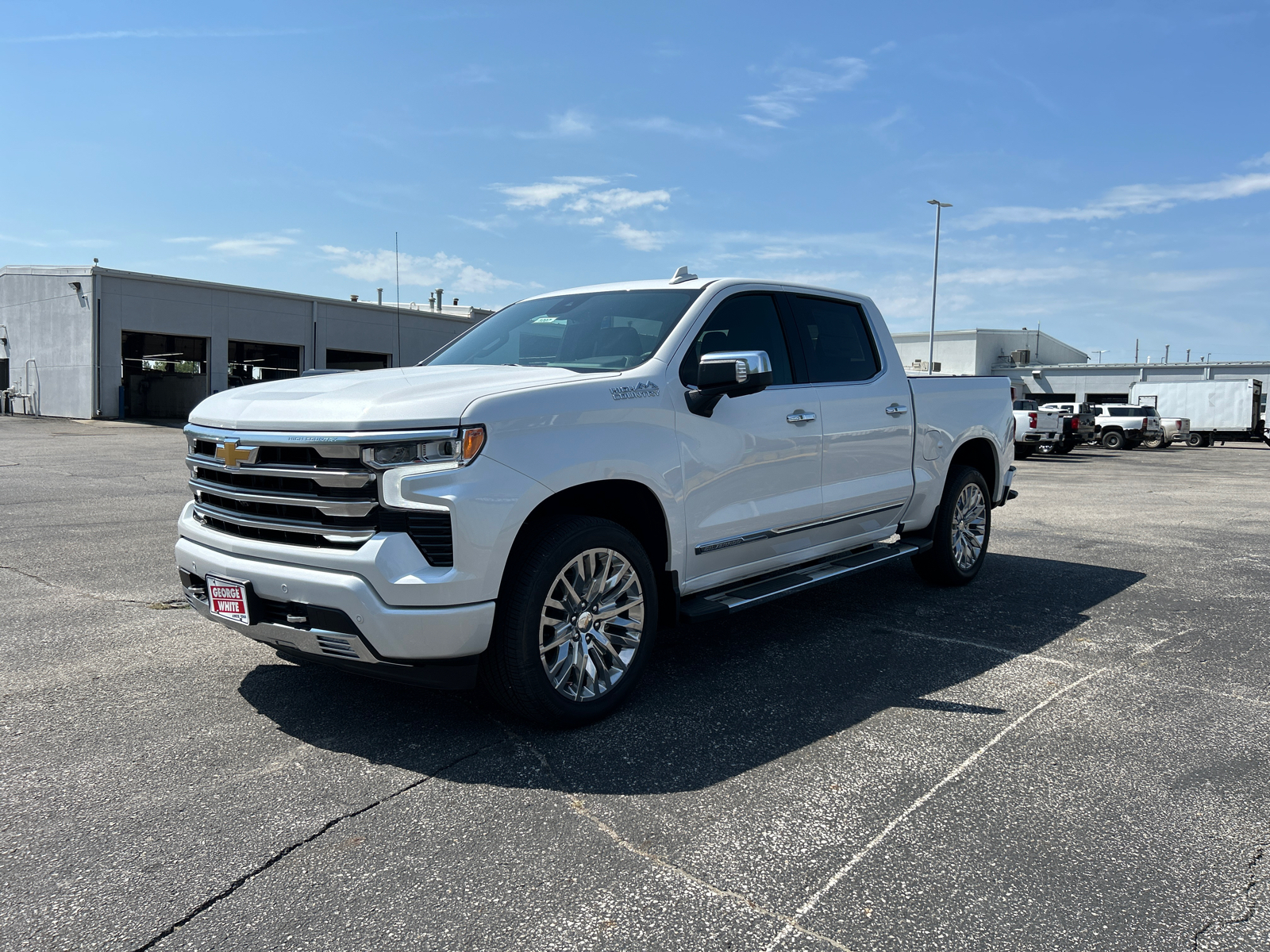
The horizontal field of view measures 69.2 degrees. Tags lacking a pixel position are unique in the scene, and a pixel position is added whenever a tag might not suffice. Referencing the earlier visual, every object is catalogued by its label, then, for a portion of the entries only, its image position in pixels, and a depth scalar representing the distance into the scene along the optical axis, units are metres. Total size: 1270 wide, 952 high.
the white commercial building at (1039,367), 57.19
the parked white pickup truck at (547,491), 3.34
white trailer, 41.62
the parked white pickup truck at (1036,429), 25.94
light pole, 39.16
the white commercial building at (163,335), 31.53
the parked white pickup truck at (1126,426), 35.00
